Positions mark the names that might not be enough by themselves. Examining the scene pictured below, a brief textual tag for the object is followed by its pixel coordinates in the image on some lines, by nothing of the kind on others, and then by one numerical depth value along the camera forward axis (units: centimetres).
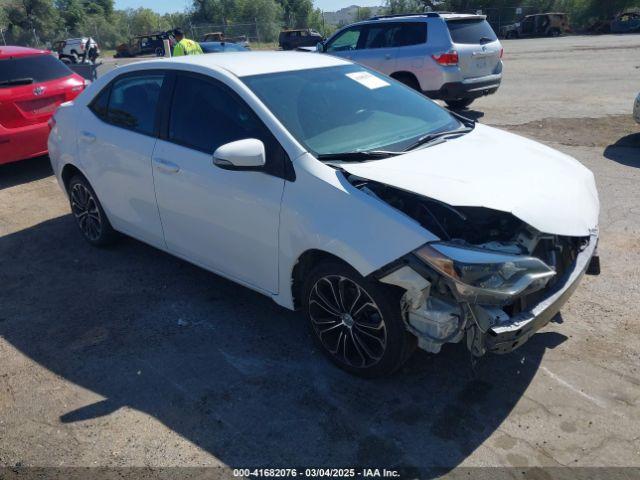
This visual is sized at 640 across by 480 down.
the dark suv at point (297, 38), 3703
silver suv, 1013
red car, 723
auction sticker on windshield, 422
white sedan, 284
